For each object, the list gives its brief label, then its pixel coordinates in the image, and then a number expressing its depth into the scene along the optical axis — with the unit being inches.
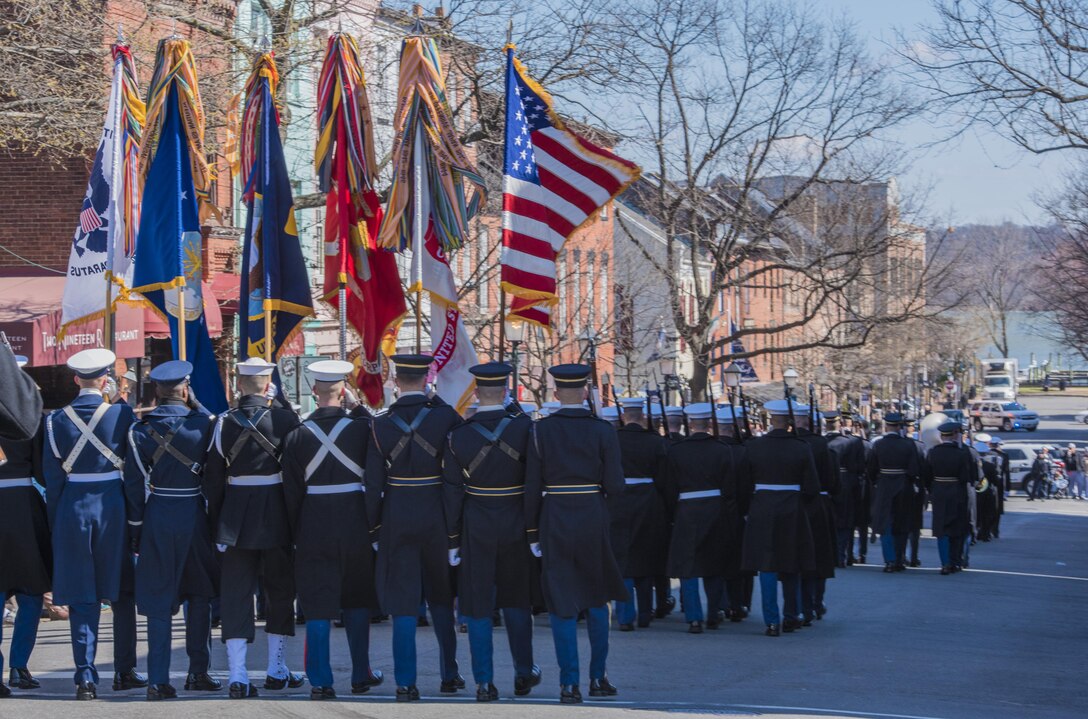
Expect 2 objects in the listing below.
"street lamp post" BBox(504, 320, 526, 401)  835.0
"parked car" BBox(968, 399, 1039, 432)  3289.9
